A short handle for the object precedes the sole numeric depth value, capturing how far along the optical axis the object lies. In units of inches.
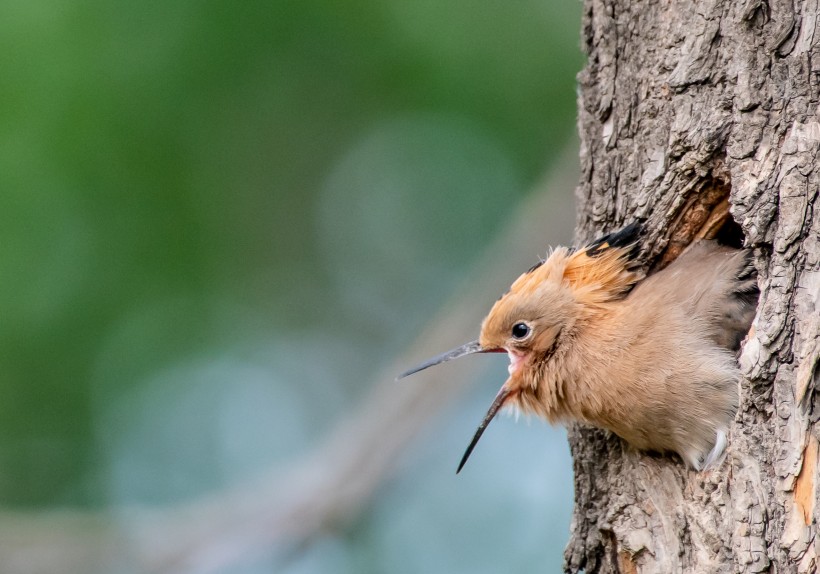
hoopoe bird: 230.8
